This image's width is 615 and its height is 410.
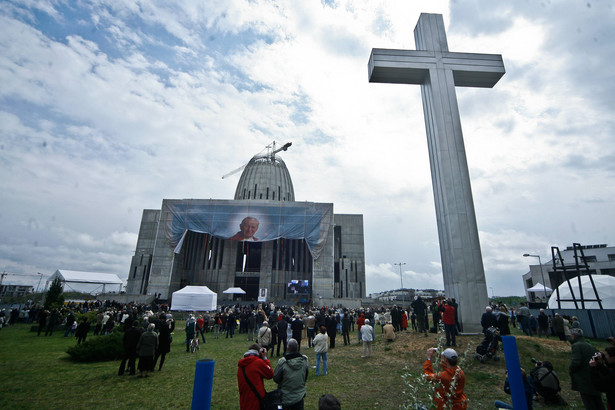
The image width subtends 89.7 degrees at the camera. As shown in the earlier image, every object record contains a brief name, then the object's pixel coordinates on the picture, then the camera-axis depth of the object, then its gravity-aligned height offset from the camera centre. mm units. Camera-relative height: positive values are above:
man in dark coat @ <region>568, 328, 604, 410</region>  5359 -1112
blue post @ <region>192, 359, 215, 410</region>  3199 -837
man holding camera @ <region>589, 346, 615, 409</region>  4668 -933
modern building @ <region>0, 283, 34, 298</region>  87962 +2934
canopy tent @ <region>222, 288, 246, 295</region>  37547 +1373
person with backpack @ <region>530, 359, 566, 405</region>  7047 -1662
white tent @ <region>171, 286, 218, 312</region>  27812 +183
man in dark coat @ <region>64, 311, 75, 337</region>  19609 -1333
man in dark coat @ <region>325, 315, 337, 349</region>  14938 -995
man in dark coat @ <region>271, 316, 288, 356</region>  12516 -1028
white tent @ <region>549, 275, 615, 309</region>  23156 +1265
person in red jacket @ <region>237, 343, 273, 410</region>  4492 -1050
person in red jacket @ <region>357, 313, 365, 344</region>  16208 -810
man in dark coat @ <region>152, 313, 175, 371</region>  10594 -1291
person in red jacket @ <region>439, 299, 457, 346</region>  11211 -603
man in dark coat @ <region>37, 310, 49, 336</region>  19141 -1224
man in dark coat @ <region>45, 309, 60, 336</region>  19328 -1332
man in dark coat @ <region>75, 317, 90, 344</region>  14578 -1312
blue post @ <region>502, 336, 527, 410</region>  3975 -857
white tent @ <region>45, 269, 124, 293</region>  36188 +2844
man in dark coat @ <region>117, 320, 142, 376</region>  9953 -1390
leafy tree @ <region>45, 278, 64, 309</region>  25312 +312
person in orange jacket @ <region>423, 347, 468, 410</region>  4371 -1055
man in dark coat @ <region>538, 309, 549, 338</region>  16375 -794
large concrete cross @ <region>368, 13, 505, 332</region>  13781 +8163
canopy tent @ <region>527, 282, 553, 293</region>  33169 +1896
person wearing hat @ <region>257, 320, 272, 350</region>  11562 -1175
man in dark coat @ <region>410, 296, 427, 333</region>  15820 -205
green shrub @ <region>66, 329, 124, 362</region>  11781 -1808
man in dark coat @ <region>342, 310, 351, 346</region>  16455 -1267
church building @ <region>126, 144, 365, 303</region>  45281 +8732
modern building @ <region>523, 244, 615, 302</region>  50125 +6652
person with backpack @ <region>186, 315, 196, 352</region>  14164 -1184
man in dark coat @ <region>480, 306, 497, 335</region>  10656 -425
